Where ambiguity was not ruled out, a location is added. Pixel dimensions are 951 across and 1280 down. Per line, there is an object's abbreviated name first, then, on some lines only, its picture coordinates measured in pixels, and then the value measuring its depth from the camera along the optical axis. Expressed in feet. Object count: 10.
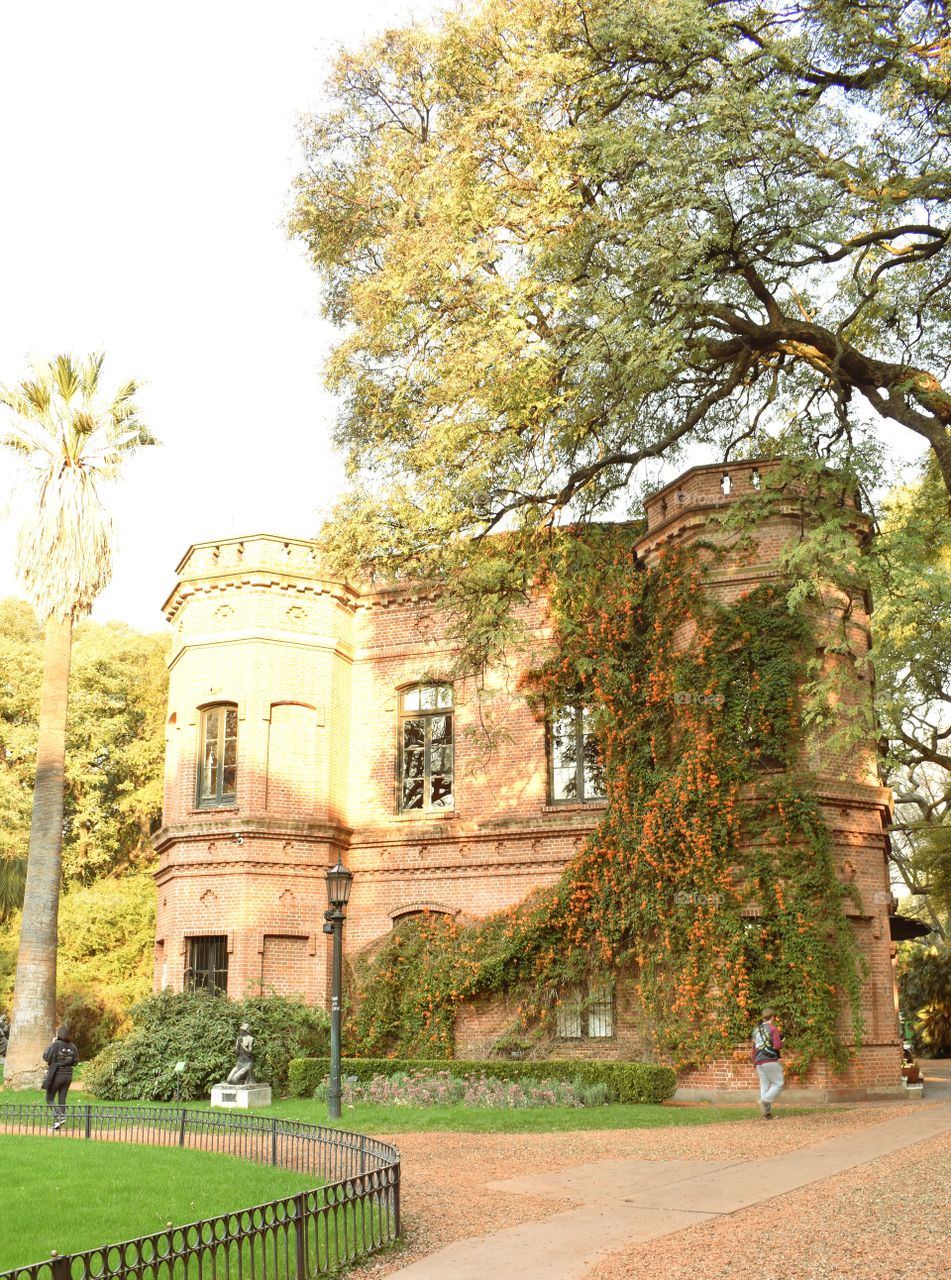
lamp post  49.83
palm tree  68.33
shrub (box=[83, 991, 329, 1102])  61.31
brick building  67.26
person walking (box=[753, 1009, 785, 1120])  50.03
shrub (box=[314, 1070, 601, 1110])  53.42
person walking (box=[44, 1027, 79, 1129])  51.24
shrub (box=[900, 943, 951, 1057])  104.94
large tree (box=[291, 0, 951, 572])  37.52
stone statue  57.82
